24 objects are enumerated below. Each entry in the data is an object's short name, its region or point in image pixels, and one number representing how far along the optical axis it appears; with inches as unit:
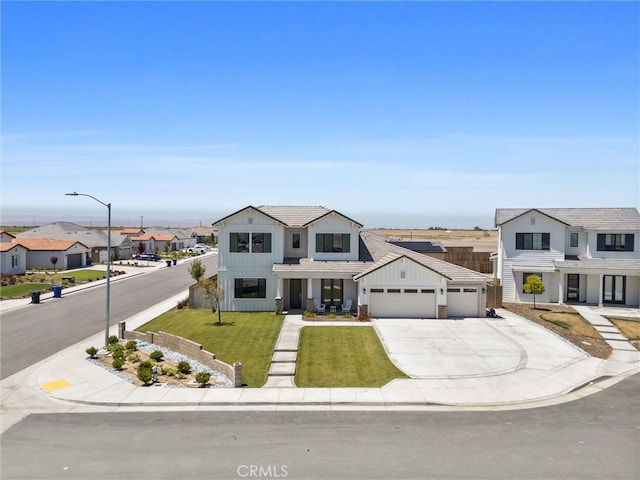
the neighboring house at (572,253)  1357.0
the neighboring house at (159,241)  3256.6
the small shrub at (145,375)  734.5
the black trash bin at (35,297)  1448.3
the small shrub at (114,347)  893.8
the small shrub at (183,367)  780.0
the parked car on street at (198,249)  3545.8
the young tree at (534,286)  1306.6
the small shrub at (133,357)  859.4
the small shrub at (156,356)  854.5
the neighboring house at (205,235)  4598.9
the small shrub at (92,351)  865.9
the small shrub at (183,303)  1347.1
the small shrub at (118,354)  826.8
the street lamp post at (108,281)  914.0
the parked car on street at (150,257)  2860.7
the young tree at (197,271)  1185.5
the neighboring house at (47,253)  2294.5
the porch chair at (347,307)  1218.6
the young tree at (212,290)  1146.5
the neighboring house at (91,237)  2645.2
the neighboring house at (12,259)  2009.1
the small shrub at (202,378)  719.7
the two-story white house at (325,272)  1184.2
